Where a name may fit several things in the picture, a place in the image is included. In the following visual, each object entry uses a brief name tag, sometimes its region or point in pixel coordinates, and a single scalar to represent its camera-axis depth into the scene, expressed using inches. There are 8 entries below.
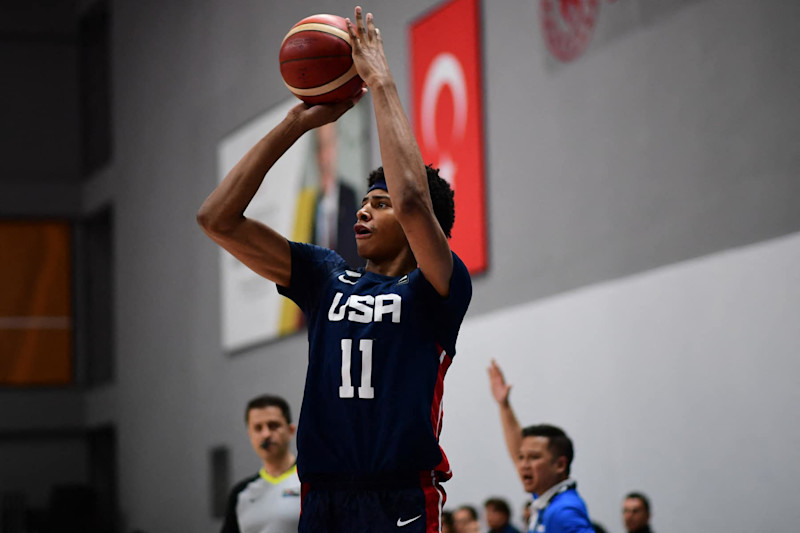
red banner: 763.4
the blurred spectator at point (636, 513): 596.1
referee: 473.4
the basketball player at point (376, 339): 244.4
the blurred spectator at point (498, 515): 689.6
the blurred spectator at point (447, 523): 668.1
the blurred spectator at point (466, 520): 679.1
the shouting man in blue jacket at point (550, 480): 449.4
